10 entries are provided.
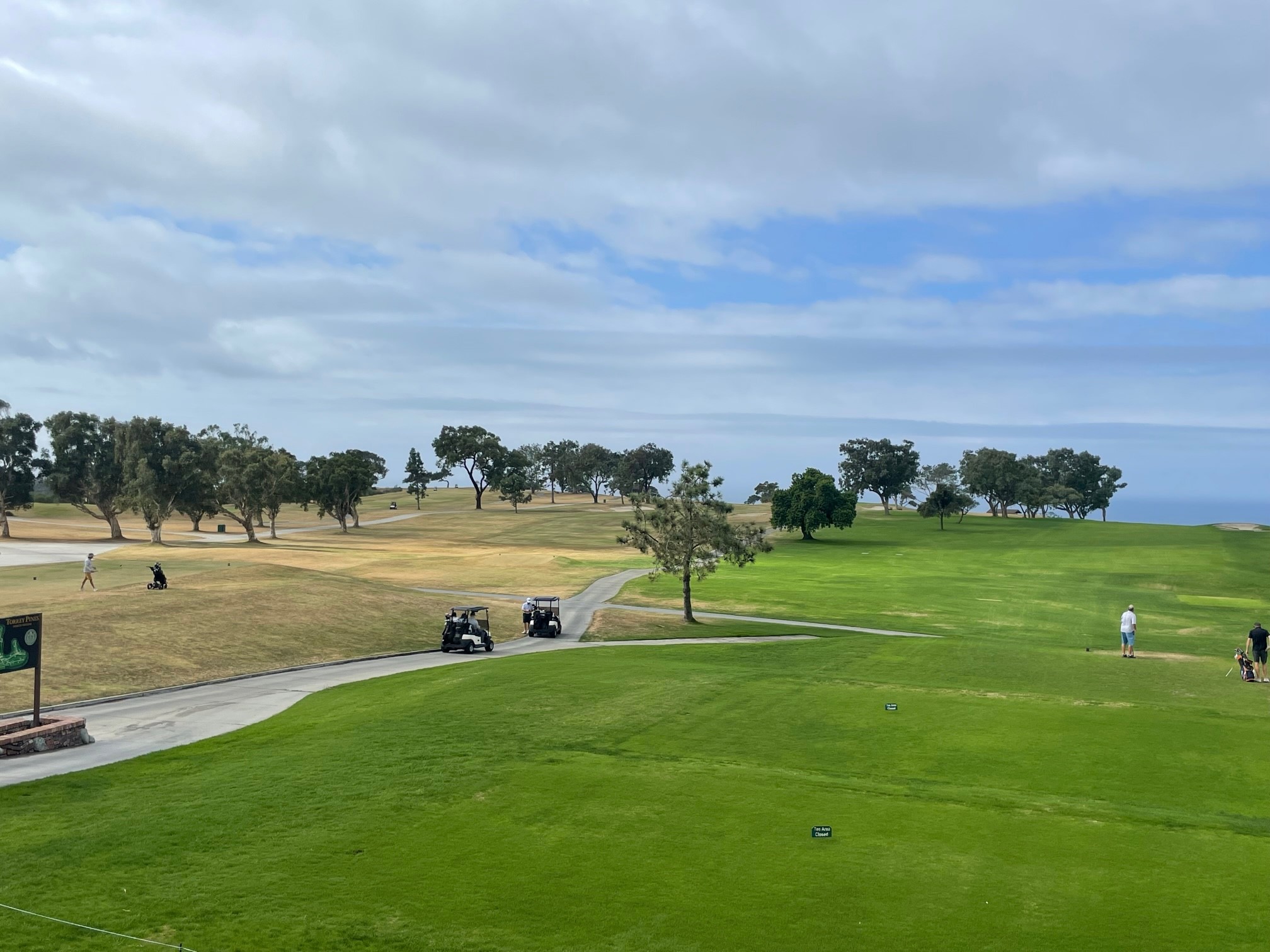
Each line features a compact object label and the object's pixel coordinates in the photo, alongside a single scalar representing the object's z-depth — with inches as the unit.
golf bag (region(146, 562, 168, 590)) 1870.1
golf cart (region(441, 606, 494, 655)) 1700.3
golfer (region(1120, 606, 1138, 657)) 1560.0
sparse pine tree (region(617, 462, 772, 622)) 2096.5
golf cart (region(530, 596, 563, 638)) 1943.9
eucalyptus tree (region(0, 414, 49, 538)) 4291.3
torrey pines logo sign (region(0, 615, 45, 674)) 904.3
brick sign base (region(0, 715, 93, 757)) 829.8
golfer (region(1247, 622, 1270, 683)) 1277.1
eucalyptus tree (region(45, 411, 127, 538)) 4210.1
